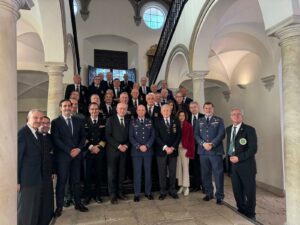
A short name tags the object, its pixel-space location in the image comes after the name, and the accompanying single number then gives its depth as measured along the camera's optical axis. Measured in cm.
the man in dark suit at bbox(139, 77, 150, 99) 635
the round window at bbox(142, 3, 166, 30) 1411
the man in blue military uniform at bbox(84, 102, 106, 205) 431
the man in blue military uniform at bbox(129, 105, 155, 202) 438
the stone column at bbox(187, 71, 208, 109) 673
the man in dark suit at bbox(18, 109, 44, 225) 309
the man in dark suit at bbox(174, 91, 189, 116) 549
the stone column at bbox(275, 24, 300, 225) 347
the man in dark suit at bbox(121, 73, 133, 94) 651
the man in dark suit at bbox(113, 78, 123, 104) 615
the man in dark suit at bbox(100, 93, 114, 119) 528
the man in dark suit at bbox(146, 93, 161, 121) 488
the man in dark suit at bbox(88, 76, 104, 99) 607
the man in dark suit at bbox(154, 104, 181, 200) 448
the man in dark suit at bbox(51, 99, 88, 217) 379
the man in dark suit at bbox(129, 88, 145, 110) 544
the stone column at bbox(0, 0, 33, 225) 232
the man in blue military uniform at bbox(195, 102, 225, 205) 430
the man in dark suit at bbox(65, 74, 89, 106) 563
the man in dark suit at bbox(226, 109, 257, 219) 401
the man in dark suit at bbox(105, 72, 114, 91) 637
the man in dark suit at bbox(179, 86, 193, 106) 579
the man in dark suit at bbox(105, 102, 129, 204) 430
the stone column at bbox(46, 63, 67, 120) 566
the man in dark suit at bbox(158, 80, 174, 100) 614
